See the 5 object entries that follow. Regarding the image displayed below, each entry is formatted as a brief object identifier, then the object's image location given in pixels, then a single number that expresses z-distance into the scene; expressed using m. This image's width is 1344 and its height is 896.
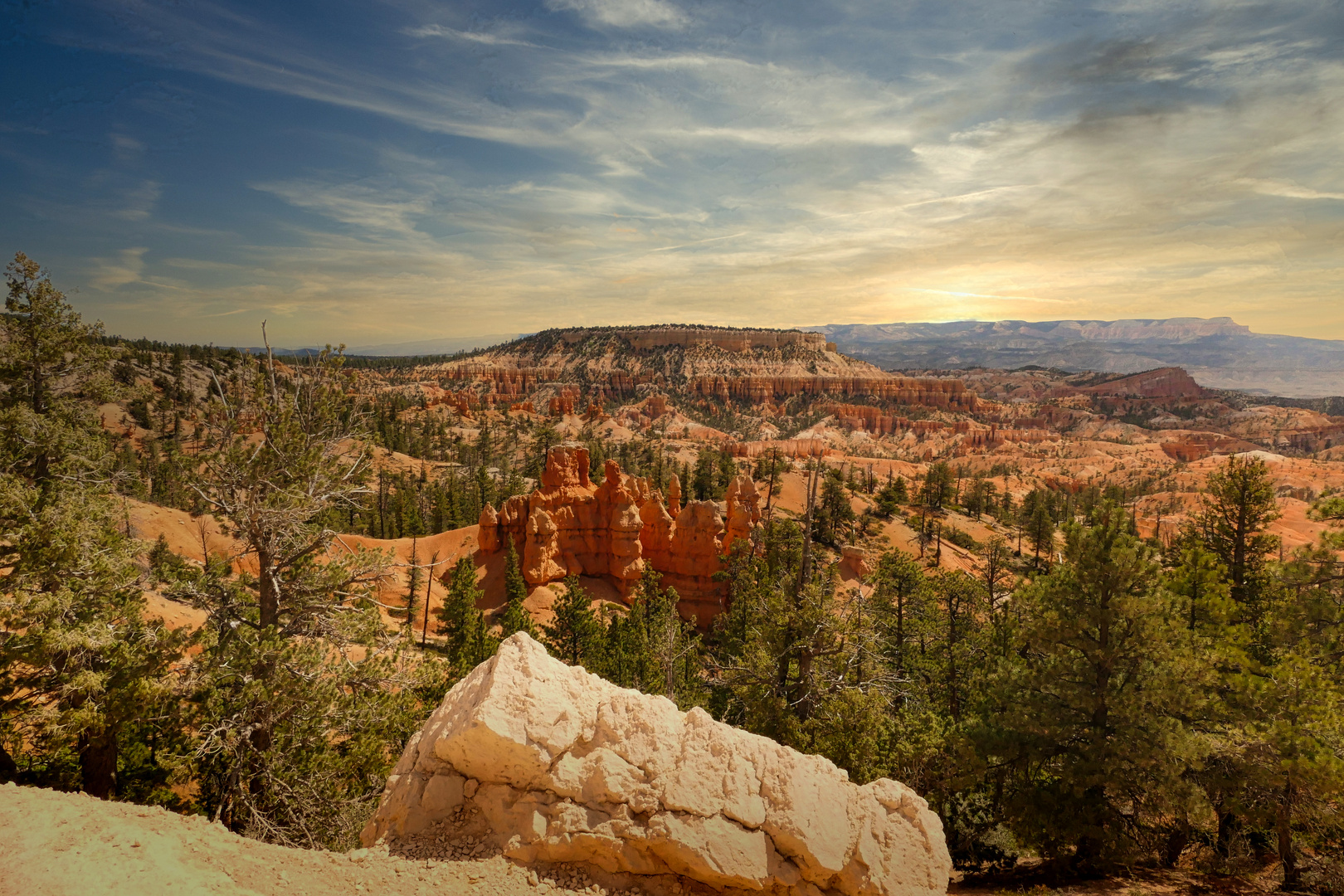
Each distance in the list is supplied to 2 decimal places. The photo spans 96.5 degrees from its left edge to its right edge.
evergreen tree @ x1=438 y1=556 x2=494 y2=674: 22.56
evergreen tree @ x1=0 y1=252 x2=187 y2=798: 10.50
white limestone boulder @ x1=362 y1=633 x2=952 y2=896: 6.86
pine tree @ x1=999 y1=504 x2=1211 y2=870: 11.52
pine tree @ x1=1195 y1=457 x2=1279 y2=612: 18.77
